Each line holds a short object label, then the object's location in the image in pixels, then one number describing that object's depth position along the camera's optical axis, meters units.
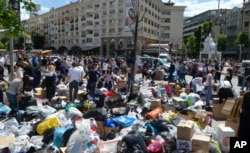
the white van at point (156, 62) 26.35
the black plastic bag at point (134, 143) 6.00
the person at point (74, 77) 11.34
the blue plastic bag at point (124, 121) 7.84
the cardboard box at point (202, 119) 8.42
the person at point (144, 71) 21.28
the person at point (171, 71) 20.95
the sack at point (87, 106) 9.73
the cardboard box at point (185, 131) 6.31
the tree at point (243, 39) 68.34
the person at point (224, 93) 10.58
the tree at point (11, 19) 4.40
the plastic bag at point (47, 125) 7.41
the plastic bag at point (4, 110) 9.05
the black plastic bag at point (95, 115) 7.96
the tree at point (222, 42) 80.56
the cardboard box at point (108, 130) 7.61
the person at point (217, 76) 16.72
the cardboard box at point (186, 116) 8.71
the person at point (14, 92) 9.05
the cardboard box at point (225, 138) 6.74
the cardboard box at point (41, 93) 12.41
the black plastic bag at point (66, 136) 6.62
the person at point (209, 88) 11.89
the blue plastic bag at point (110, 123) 7.67
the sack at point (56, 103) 10.03
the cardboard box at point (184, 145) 6.25
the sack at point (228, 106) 9.27
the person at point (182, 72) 19.43
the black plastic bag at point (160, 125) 7.30
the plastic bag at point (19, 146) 6.14
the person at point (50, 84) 12.02
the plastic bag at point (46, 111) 8.41
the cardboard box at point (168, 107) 10.25
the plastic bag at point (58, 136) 6.71
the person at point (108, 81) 13.80
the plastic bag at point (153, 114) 8.93
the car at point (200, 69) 21.79
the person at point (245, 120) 5.69
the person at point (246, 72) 18.44
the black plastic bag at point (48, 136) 6.91
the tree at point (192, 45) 76.11
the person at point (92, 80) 12.42
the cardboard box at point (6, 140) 6.34
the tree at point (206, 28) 68.19
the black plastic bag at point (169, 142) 6.32
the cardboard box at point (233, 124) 7.75
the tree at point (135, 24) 13.20
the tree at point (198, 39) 72.94
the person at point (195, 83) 13.71
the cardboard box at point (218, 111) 10.29
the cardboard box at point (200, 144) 6.15
